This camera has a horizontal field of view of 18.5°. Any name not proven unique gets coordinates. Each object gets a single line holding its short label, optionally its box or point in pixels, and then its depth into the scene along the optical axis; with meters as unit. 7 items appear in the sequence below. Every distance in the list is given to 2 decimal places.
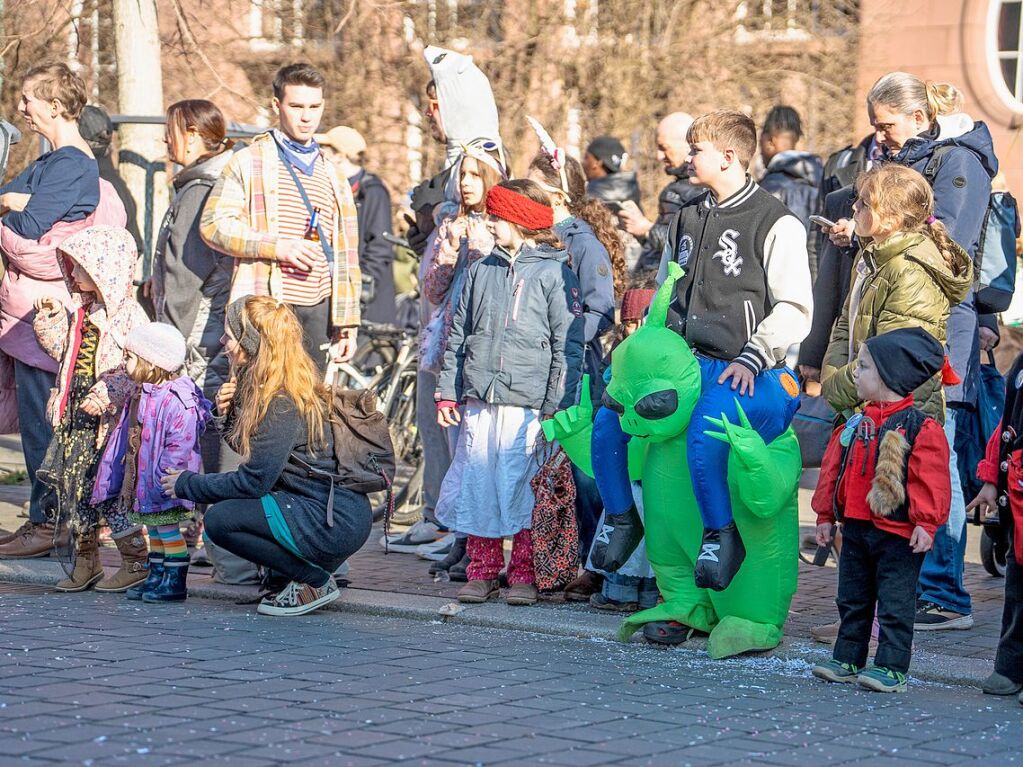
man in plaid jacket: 14.79
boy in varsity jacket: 11.81
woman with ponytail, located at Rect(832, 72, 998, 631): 13.04
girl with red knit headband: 13.83
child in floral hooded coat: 14.32
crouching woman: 13.12
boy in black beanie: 10.74
